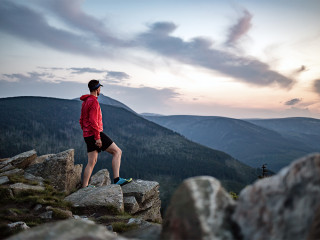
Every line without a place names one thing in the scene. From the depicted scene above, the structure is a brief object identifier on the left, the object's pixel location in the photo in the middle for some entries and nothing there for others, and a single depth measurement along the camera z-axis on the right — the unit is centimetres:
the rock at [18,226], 606
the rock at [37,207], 959
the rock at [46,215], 834
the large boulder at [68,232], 327
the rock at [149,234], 443
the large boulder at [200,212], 312
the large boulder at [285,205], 274
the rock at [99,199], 1043
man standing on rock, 1002
